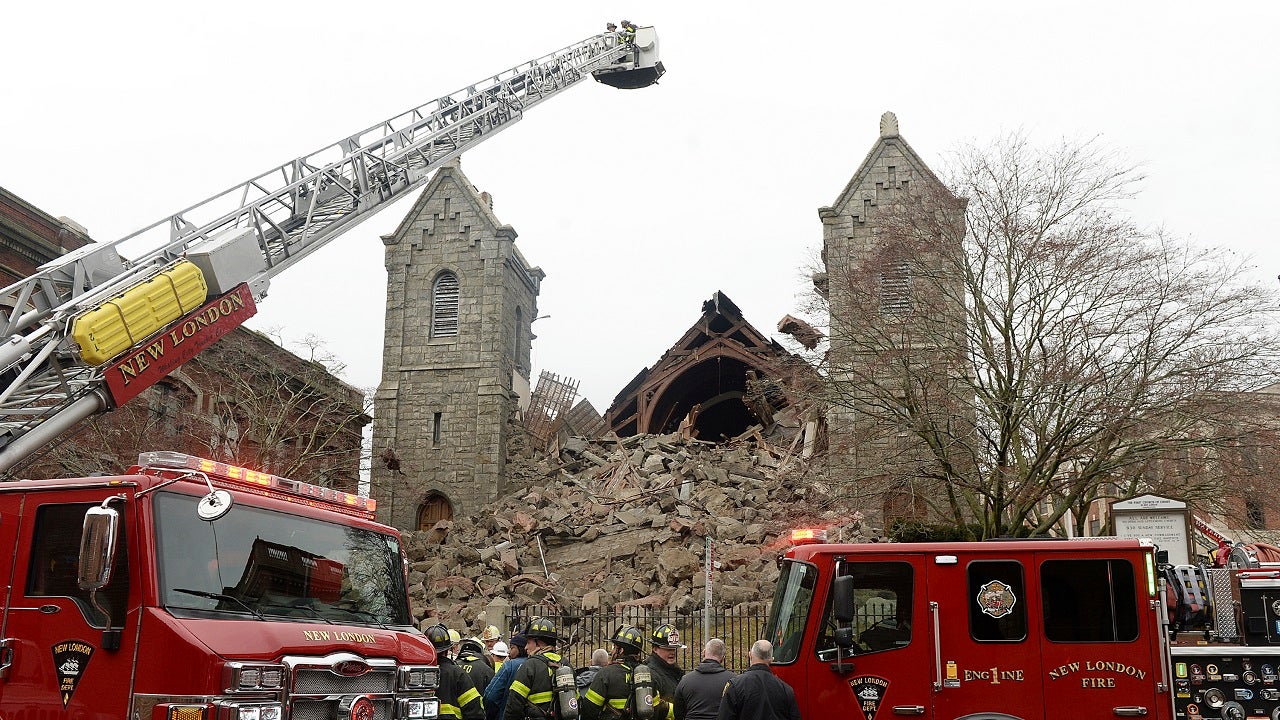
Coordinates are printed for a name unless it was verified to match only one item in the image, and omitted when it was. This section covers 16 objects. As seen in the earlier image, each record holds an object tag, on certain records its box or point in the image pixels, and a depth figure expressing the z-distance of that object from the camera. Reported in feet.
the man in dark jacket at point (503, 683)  30.68
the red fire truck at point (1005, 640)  26.18
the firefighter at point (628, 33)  84.89
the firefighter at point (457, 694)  30.07
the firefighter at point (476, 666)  31.89
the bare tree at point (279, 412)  77.46
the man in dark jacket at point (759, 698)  23.68
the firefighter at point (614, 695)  28.48
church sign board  51.85
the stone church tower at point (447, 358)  117.91
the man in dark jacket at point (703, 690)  25.90
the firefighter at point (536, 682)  28.35
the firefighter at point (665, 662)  28.17
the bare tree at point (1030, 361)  51.37
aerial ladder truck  19.31
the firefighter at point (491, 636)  42.42
